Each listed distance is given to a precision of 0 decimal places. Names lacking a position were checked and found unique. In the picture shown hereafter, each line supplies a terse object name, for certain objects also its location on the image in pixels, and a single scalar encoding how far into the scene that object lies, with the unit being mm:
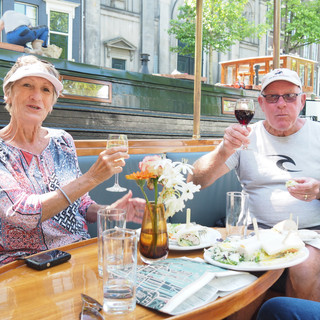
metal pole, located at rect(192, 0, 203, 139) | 3522
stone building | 12094
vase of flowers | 1219
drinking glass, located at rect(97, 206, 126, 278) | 1197
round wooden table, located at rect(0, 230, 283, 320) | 951
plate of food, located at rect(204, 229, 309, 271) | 1213
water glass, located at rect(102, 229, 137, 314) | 933
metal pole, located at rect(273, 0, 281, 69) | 3805
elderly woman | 1556
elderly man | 2168
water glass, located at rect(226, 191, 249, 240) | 1511
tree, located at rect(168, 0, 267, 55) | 15211
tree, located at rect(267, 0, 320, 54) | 17203
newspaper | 967
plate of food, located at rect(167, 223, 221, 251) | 1439
